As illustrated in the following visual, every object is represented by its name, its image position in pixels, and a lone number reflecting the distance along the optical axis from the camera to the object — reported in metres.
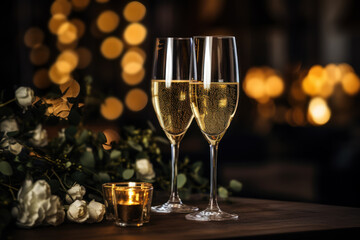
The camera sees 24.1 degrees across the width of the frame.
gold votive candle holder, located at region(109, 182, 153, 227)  1.01
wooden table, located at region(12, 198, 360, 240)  0.95
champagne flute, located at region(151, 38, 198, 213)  1.14
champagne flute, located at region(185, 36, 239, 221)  1.06
